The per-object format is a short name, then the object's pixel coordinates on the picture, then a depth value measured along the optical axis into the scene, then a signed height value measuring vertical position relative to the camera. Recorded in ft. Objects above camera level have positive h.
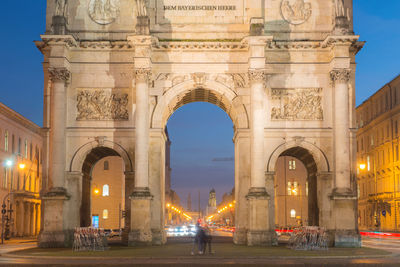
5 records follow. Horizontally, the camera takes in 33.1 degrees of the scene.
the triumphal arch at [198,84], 130.00 +26.49
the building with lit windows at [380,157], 241.76 +23.65
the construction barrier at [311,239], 114.11 -3.54
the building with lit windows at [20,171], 207.68 +15.42
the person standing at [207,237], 100.48 -2.84
